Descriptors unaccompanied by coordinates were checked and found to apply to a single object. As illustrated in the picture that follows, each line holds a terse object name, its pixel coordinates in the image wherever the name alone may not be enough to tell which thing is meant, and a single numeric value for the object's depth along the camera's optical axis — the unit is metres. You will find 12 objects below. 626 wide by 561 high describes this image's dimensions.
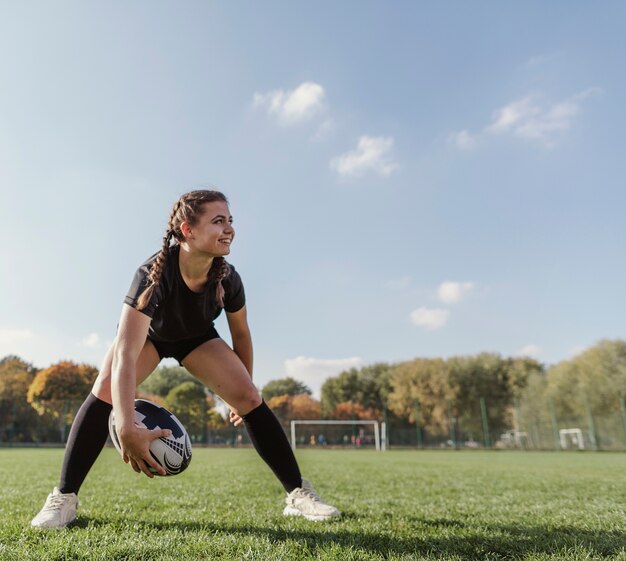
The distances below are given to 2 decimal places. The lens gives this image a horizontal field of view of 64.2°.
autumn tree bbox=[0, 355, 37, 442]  32.62
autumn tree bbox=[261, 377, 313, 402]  77.31
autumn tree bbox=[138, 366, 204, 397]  66.81
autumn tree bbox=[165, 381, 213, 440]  33.94
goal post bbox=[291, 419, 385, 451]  34.41
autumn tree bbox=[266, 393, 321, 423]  39.17
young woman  2.95
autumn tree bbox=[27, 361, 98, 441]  48.66
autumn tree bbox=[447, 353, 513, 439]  61.03
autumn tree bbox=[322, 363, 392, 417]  70.03
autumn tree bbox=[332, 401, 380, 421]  61.86
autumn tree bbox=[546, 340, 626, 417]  44.50
